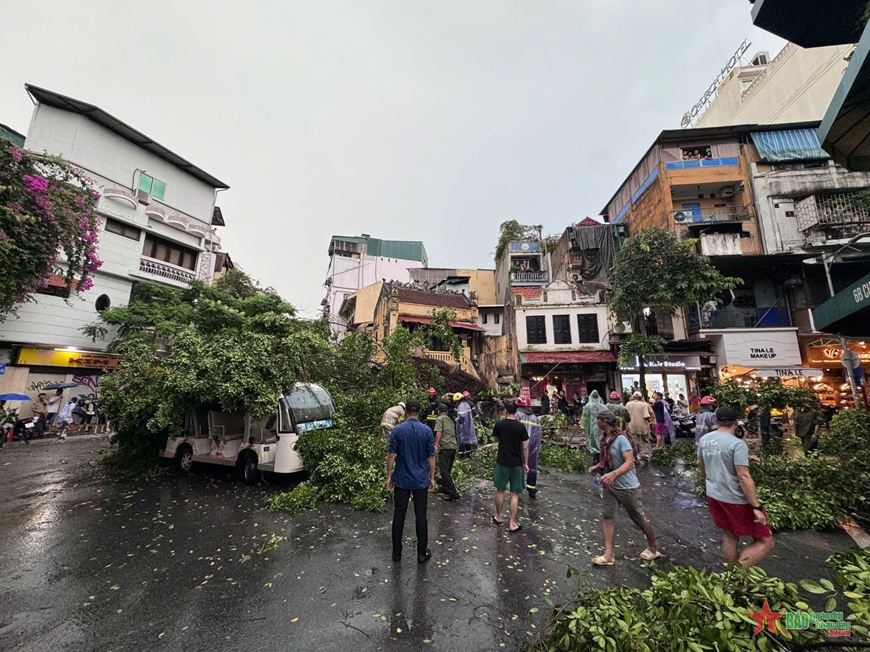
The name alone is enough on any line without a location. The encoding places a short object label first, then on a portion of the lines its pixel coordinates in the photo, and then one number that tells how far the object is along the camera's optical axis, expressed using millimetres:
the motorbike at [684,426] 14387
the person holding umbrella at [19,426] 14117
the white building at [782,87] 21500
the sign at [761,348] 18938
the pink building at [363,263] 40281
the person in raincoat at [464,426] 10445
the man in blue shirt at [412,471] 4434
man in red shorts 3604
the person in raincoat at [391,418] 7520
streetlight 10147
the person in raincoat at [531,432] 6699
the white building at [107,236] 17266
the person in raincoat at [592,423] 7848
